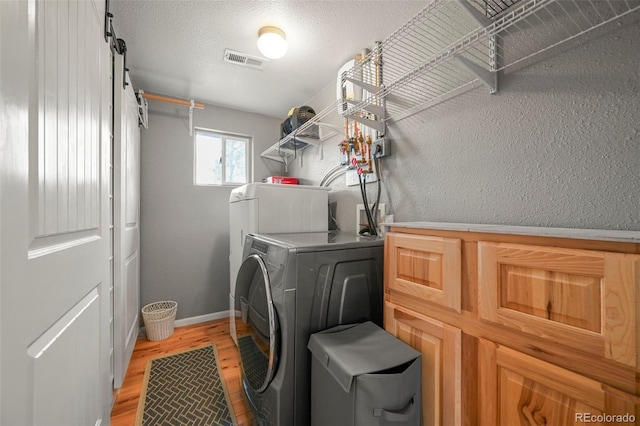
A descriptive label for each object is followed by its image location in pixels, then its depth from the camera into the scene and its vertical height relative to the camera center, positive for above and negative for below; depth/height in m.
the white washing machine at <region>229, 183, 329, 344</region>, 1.69 +0.03
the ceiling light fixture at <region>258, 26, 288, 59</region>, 1.52 +1.09
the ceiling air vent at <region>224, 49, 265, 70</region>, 1.80 +1.19
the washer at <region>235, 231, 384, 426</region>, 1.01 -0.41
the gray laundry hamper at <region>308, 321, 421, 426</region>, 0.73 -0.54
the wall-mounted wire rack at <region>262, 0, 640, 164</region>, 0.81 +0.70
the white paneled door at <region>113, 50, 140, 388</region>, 1.57 -0.03
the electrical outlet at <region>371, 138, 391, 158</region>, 1.54 +0.42
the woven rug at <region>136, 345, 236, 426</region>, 1.39 -1.17
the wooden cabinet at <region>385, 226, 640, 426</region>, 0.50 -0.29
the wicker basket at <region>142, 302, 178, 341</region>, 2.21 -0.98
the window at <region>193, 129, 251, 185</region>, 2.75 +0.66
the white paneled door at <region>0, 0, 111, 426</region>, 0.48 +0.00
